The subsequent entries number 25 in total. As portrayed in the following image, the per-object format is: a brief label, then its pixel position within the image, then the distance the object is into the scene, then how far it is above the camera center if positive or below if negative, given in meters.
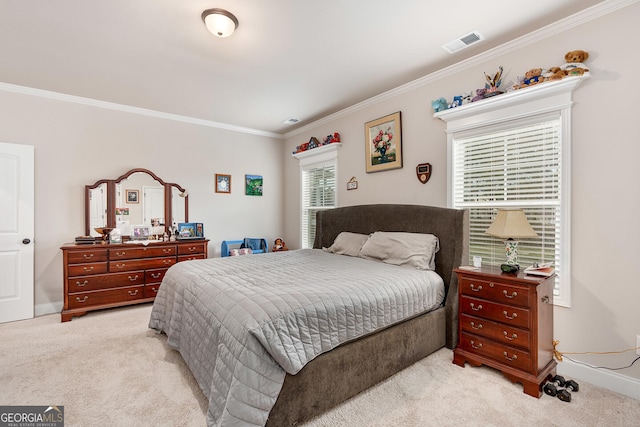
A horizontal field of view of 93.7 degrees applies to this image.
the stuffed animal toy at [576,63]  2.13 +1.06
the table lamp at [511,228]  2.11 -0.12
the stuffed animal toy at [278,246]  4.97 -0.57
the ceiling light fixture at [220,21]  2.08 +1.35
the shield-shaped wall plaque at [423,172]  3.17 +0.43
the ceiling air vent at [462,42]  2.42 +1.42
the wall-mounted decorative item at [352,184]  4.07 +0.38
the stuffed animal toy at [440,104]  2.97 +1.07
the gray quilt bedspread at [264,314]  1.47 -0.63
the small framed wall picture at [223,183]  4.76 +0.46
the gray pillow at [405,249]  2.72 -0.36
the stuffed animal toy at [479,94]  2.67 +1.05
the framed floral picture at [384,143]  3.47 +0.84
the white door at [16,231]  3.29 -0.21
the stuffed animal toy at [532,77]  2.33 +1.06
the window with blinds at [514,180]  2.35 +0.27
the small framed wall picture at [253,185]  5.07 +0.46
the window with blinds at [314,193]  4.51 +0.30
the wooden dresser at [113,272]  3.33 -0.71
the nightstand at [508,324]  1.96 -0.80
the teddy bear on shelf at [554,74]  2.20 +1.02
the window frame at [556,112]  2.24 +0.80
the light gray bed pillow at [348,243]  3.41 -0.37
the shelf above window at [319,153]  4.31 +0.91
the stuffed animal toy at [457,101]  2.84 +1.05
